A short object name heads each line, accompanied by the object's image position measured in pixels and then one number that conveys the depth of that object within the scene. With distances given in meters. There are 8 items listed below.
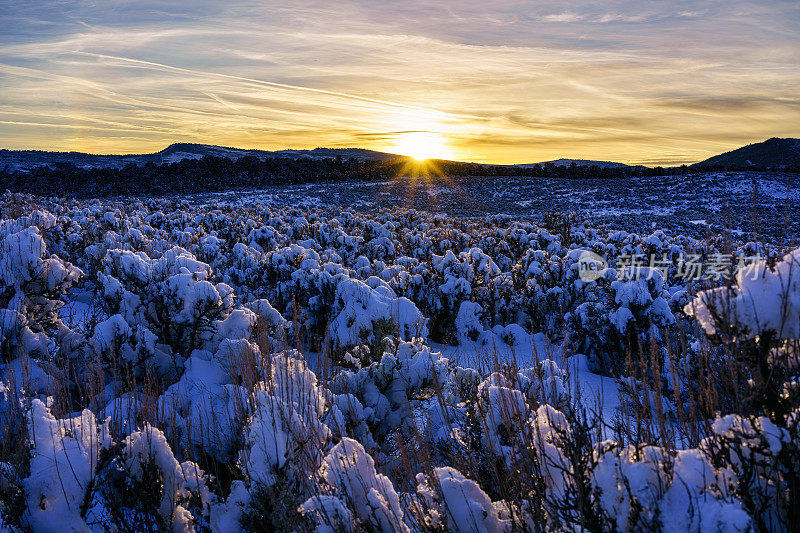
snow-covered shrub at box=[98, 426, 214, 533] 2.53
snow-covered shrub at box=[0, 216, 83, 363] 4.38
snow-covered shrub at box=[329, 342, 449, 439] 3.90
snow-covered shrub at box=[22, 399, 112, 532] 2.42
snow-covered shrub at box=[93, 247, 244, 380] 4.56
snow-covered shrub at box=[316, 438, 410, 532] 2.06
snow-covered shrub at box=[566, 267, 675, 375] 5.79
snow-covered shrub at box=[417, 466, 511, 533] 2.06
